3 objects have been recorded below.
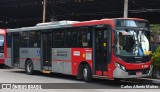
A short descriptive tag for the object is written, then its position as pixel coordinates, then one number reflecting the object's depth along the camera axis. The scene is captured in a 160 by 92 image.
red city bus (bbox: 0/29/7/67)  29.34
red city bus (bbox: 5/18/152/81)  16.06
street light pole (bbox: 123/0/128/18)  22.67
